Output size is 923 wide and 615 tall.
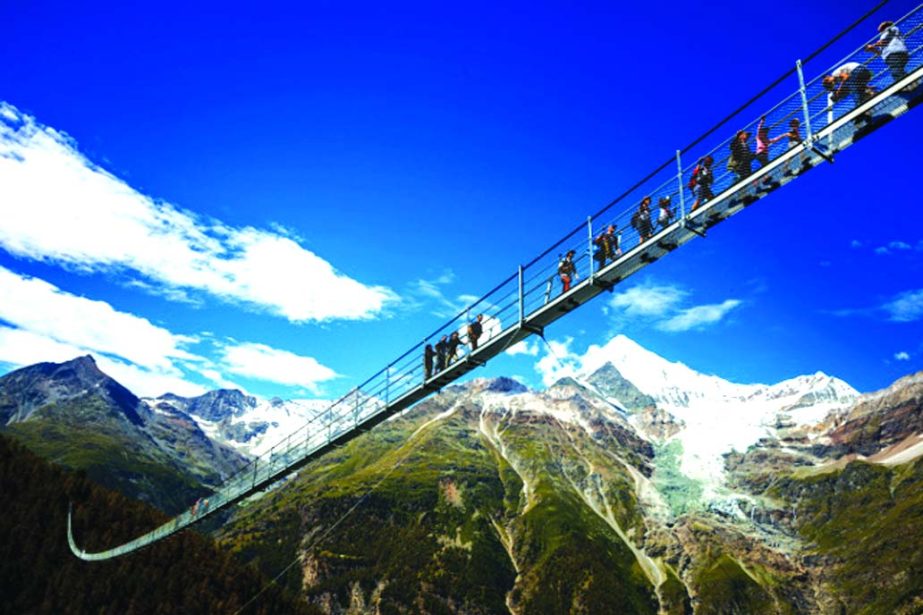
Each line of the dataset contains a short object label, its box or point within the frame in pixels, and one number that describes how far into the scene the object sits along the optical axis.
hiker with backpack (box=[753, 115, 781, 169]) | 20.62
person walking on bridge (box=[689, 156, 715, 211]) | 22.12
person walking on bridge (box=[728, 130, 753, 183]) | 21.00
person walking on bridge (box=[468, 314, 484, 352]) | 28.47
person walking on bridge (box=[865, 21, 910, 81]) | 17.75
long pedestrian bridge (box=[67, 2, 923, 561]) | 18.34
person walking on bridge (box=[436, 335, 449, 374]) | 29.67
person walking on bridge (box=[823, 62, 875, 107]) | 18.44
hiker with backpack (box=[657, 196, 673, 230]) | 22.95
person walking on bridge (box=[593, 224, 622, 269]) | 24.58
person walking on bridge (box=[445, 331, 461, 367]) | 28.98
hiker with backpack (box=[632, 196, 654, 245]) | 23.64
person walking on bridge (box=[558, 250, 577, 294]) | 25.97
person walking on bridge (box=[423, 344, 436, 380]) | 30.12
